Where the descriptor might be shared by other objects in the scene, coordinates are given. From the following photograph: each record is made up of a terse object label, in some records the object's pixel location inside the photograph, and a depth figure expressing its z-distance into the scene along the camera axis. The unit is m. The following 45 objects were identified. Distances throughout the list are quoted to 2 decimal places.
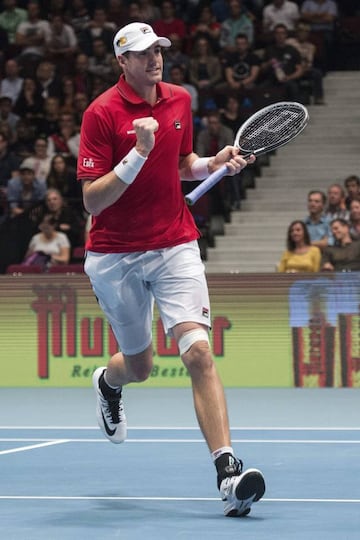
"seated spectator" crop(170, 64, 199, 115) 17.00
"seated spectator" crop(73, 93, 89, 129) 17.22
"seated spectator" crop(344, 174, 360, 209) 14.19
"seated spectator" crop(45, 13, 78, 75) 18.90
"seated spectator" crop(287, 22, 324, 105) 17.41
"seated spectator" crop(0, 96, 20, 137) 17.69
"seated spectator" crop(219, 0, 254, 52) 18.11
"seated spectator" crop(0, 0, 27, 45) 19.91
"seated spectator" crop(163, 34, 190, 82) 17.38
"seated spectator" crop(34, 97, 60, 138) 17.61
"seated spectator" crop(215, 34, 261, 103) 17.42
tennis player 6.16
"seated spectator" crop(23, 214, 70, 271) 14.34
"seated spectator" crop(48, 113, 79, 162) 16.83
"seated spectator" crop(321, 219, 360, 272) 12.98
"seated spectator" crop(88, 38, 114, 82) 18.25
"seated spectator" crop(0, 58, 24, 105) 18.39
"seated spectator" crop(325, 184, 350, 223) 13.88
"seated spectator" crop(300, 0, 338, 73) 18.34
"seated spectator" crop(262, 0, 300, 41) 18.14
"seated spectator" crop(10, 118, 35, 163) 17.39
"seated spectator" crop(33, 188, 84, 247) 14.74
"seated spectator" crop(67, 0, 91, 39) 19.48
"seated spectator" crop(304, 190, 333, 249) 13.68
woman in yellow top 12.94
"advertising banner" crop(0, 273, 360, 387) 12.27
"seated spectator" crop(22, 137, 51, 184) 16.33
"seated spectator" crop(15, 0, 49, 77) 18.92
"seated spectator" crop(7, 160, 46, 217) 15.87
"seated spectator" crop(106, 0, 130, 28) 19.47
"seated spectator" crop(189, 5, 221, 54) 18.22
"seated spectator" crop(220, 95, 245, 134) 16.59
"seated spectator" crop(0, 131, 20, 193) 16.83
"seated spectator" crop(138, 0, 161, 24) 18.88
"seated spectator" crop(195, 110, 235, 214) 15.98
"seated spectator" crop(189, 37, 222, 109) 17.62
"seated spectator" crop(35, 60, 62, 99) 18.05
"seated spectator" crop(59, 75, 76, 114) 17.61
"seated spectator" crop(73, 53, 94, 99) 17.81
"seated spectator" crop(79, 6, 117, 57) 18.92
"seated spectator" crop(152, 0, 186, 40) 18.53
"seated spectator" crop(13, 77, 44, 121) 17.94
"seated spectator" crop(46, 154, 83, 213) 15.70
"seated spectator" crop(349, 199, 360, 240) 13.37
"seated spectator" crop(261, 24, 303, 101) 17.16
